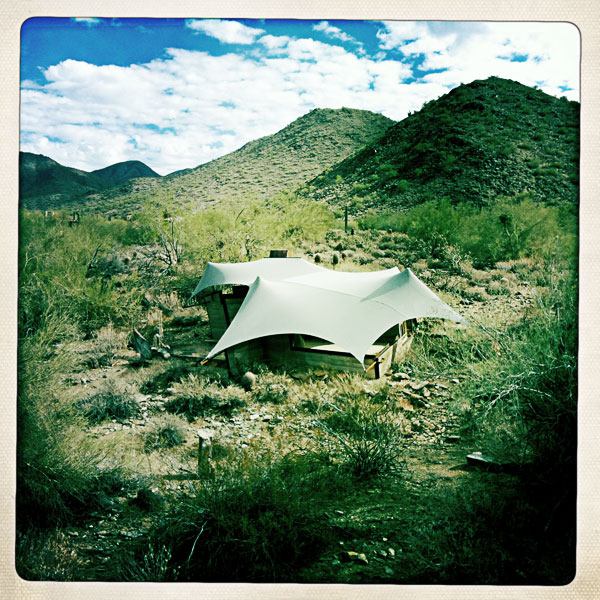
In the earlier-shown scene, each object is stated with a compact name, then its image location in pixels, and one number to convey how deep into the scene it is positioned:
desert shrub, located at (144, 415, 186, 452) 2.52
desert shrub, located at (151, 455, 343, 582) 2.07
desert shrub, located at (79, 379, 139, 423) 2.60
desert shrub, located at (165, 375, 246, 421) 2.82
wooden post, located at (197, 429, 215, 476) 2.28
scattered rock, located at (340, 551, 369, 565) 2.07
